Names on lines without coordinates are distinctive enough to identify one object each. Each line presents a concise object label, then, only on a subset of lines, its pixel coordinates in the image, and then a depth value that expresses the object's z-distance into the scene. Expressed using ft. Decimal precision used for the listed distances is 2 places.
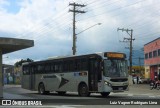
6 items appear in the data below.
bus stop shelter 87.30
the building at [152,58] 255.70
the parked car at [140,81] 261.15
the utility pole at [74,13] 179.52
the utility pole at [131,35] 260.83
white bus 93.04
